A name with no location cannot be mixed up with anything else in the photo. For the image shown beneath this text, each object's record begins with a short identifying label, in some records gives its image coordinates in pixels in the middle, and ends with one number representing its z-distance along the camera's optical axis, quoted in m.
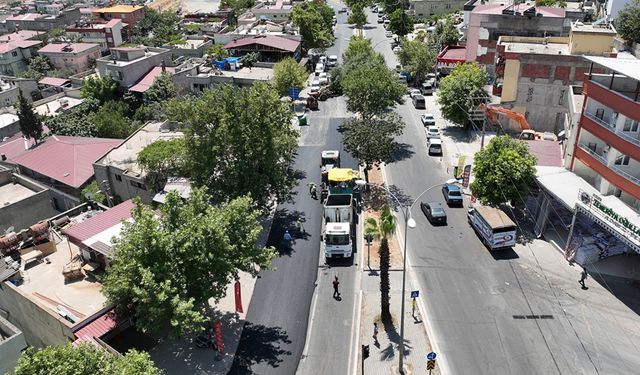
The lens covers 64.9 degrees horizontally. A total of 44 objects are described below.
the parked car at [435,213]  41.53
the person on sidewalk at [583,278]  34.17
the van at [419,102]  67.38
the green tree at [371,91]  51.62
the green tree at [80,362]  20.84
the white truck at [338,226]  37.28
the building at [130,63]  78.94
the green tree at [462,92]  55.66
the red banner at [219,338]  28.97
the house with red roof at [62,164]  50.12
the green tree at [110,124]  67.31
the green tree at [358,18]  117.94
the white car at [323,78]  78.38
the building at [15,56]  105.10
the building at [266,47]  83.88
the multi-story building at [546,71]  52.75
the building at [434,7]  123.12
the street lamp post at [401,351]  27.54
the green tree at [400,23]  104.94
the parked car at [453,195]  44.12
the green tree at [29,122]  55.68
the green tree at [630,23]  69.69
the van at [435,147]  53.78
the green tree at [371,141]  44.00
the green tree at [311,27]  93.74
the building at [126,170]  45.80
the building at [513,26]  65.94
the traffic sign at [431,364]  26.25
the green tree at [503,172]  39.22
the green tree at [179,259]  25.80
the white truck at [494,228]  36.84
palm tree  27.53
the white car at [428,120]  61.20
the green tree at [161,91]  74.31
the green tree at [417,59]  74.00
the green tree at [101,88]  77.38
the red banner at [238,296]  31.83
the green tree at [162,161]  42.91
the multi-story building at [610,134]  35.22
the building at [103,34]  113.75
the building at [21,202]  43.25
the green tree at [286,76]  69.62
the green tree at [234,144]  38.22
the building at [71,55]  100.50
